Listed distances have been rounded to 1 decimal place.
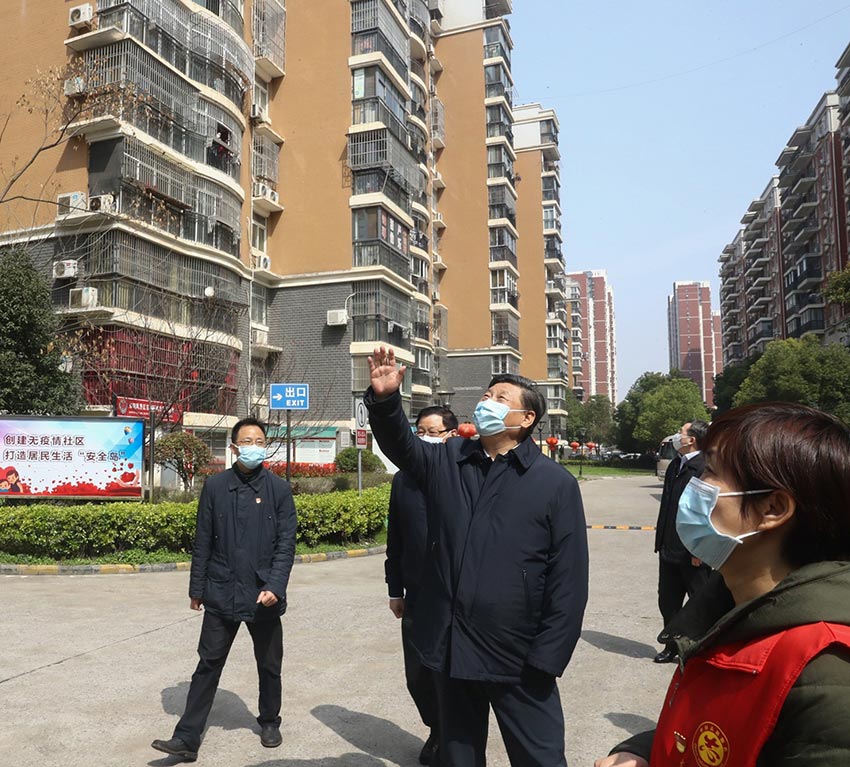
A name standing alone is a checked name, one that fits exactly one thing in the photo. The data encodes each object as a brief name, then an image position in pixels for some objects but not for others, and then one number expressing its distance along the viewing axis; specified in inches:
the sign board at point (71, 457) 442.3
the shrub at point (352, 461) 1000.9
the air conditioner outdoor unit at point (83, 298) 747.4
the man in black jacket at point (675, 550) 207.3
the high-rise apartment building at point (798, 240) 2167.8
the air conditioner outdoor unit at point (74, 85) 781.0
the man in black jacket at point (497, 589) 99.4
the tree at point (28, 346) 576.7
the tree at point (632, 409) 2647.6
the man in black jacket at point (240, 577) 152.4
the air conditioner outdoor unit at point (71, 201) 775.1
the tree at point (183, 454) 569.3
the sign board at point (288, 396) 510.0
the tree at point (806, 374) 1558.8
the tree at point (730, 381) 2317.9
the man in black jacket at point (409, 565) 146.7
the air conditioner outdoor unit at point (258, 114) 1065.5
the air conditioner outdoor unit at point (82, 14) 797.9
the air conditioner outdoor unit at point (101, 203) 754.8
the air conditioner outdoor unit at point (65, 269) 757.9
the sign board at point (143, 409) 610.5
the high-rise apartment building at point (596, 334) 5265.8
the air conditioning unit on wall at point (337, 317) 1104.8
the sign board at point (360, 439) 557.9
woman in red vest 43.5
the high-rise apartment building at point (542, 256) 2185.0
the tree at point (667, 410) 2212.1
